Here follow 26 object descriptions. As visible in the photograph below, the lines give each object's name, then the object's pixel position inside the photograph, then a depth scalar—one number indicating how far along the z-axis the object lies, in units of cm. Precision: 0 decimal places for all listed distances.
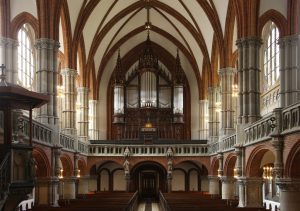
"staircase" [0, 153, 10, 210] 711
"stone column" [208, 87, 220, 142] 2695
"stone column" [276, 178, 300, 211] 1210
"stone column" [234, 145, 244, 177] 1703
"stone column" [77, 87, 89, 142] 2715
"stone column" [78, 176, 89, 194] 2608
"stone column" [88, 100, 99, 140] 3161
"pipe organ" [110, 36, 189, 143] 3135
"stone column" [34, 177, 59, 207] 1658
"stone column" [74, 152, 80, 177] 2263
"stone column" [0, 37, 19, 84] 1776
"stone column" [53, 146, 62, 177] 1716
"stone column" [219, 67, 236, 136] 2224
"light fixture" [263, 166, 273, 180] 2088
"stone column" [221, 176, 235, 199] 2069
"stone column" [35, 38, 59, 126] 1723
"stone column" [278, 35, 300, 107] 1700
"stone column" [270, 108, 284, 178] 1243
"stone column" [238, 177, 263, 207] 1635
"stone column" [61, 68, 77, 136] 2242
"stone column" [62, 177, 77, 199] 2176
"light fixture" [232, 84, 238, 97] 2586
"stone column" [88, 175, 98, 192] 3063
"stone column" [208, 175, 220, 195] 2573
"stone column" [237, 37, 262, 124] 1717
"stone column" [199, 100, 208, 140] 3105
